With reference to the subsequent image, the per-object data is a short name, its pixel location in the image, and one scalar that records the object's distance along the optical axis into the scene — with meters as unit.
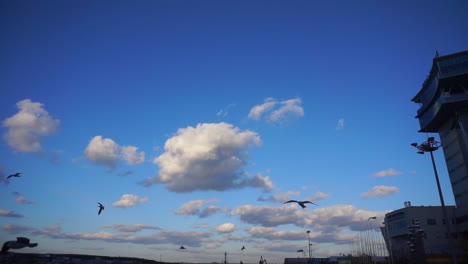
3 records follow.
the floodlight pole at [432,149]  74.44
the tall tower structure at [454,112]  103.25
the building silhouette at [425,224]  105.25
